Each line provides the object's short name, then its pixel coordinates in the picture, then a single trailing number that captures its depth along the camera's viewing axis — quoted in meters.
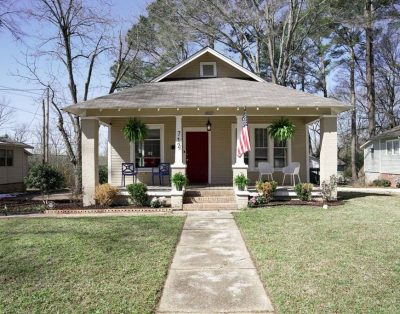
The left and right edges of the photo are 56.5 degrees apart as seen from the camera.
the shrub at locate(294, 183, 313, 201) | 11.66
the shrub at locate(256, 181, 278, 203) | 11.41
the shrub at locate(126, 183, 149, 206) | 11.20
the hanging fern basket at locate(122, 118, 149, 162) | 12.36
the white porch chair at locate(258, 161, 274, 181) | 12.87
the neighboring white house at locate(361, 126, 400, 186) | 22.50
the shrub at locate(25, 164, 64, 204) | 12.91
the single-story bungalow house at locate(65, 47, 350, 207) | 11.57
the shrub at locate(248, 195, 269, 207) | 11.27
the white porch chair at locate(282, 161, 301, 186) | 12.76
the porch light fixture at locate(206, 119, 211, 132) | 13.52
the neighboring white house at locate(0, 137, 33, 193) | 20.42
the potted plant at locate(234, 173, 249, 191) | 11.18
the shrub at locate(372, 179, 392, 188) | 22.22
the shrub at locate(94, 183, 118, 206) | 11.14
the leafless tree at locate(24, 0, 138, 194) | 17.41
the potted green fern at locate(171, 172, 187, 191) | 11.14
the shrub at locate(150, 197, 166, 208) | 11.20
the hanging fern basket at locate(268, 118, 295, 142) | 12.25
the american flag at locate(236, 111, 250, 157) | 10.84
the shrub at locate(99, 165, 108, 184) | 19.36
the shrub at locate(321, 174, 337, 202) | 11.65
